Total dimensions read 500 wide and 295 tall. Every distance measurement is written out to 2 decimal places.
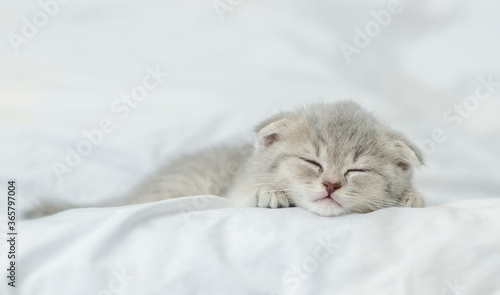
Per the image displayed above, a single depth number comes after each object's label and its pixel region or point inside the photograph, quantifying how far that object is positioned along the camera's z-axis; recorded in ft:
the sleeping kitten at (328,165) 1.57
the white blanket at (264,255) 1.36
